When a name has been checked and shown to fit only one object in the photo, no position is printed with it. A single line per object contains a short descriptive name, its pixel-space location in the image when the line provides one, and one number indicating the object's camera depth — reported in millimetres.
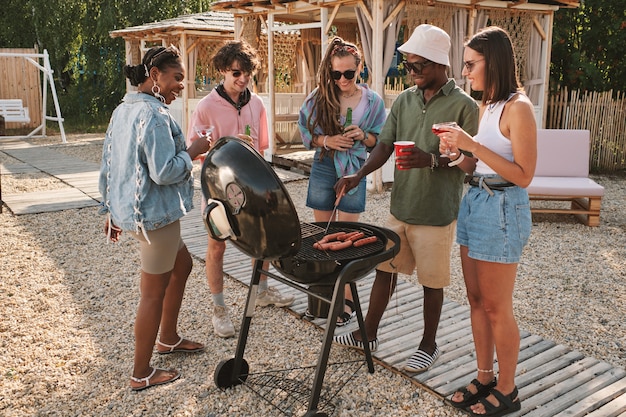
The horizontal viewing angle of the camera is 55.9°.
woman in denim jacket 2951
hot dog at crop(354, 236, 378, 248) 2982
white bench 15734
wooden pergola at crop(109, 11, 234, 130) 14109
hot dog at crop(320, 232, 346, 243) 3068
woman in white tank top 2627
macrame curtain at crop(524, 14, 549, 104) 11188
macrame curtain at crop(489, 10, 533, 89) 10609
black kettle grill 2559
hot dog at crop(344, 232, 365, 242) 3045
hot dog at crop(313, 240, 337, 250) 2957
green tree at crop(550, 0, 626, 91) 12180
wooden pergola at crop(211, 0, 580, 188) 9258
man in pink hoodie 3803
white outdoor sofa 7516
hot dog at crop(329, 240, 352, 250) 2936
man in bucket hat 3111
